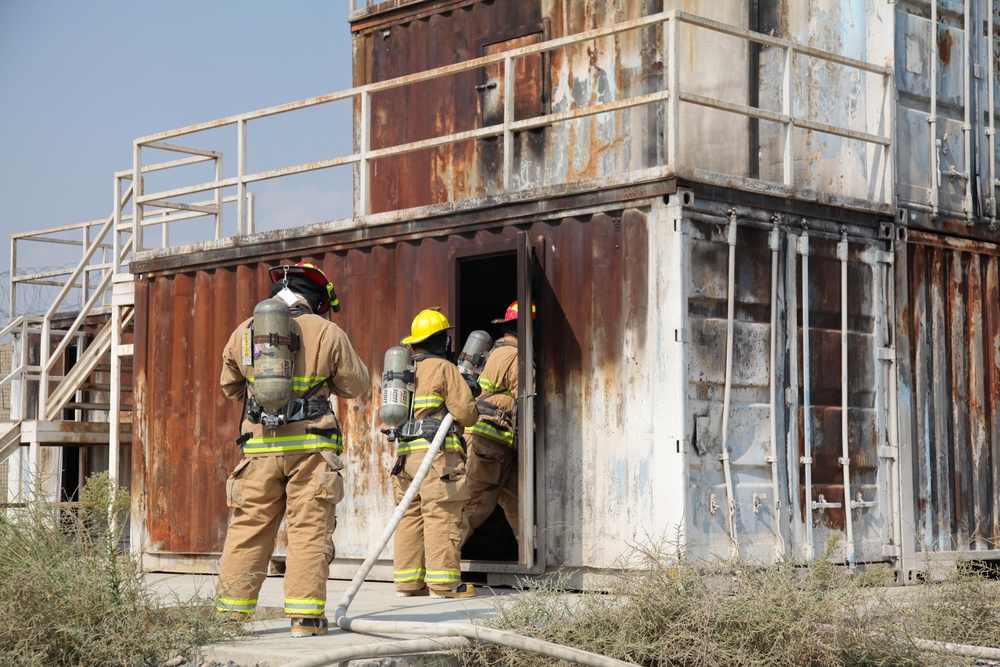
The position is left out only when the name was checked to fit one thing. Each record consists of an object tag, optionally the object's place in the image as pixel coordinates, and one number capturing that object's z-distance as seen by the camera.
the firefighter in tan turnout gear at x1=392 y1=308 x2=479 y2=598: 18.66
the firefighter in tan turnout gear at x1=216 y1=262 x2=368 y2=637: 14.61
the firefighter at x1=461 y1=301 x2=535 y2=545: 20.66
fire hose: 11.95
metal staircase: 28.67
